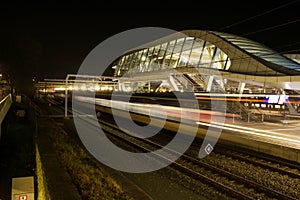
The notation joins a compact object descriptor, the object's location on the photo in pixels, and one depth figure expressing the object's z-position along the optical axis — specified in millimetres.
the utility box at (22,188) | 5094
